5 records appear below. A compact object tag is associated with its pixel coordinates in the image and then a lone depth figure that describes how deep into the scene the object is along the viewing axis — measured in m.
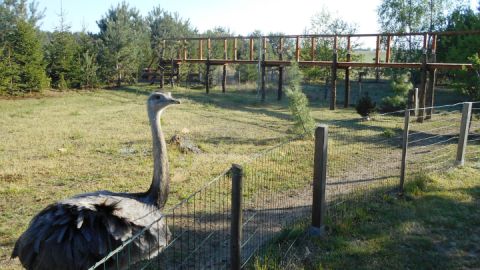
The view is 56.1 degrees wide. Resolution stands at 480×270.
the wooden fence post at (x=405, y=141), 6.23
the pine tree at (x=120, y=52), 27.70
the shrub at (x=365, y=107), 17.03
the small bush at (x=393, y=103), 18.00
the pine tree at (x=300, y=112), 11.76
